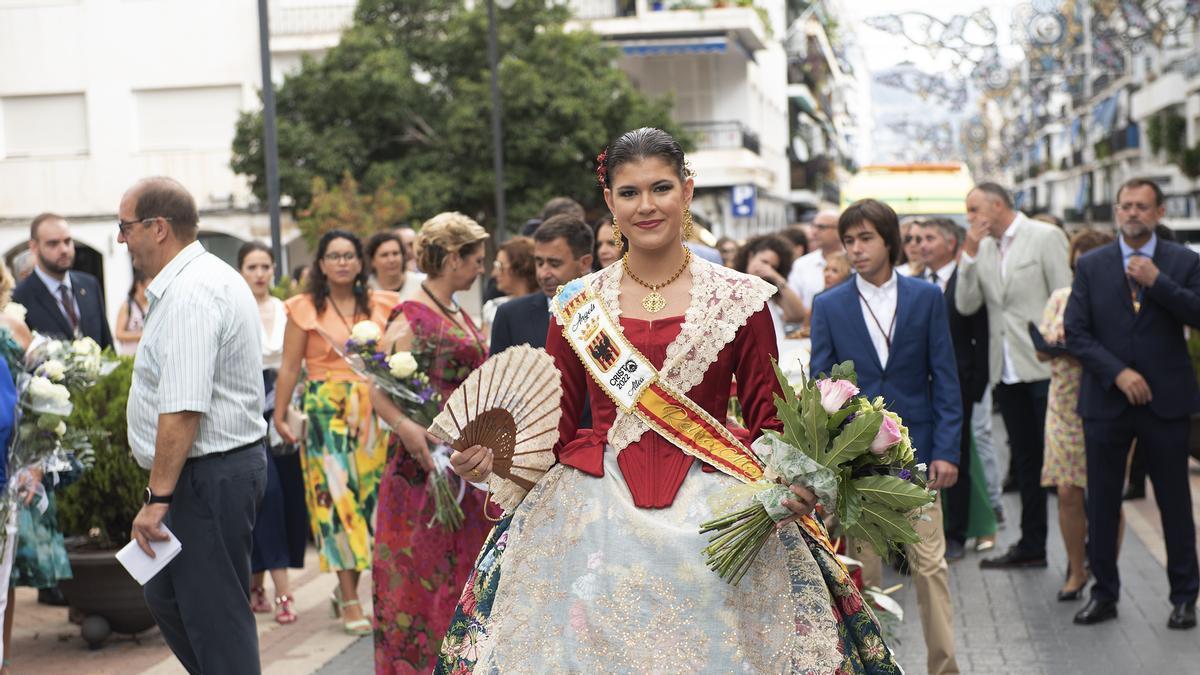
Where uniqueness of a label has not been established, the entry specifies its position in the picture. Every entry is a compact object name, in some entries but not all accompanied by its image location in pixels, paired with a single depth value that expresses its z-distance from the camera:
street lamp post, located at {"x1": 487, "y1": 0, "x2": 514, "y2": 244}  23.94
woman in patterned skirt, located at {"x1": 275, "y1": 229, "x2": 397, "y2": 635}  8.67
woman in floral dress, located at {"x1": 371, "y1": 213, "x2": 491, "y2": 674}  6.62
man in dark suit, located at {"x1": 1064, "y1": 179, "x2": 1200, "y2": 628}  8.08
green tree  30.47
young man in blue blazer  6.73
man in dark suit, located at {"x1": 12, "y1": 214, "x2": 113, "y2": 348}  10.20
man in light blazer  9.98
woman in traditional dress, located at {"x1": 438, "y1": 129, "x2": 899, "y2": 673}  4.12
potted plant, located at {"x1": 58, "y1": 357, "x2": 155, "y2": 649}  8.08
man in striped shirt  5.23
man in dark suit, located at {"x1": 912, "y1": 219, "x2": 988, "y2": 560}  10.28
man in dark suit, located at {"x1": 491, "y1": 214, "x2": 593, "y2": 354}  6.41
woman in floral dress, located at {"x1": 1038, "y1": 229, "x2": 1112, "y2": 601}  8.88
